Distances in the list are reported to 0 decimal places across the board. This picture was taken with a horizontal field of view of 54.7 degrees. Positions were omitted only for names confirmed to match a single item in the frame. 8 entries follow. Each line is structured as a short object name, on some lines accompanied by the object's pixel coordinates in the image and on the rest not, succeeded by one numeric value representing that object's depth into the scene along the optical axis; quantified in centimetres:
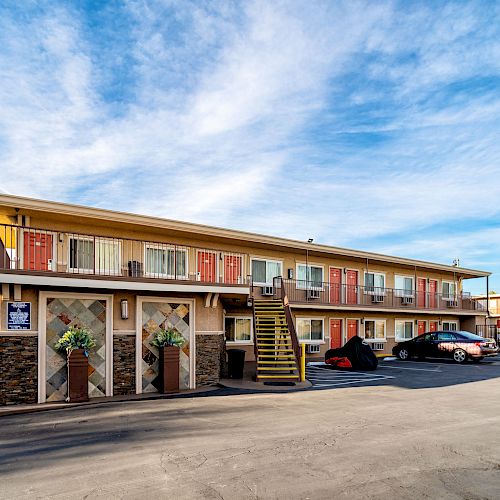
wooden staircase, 1628
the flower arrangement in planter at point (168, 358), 1408
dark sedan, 2309
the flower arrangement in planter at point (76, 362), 1255
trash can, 1666
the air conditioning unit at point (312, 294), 2350
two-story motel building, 1240
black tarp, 2030
